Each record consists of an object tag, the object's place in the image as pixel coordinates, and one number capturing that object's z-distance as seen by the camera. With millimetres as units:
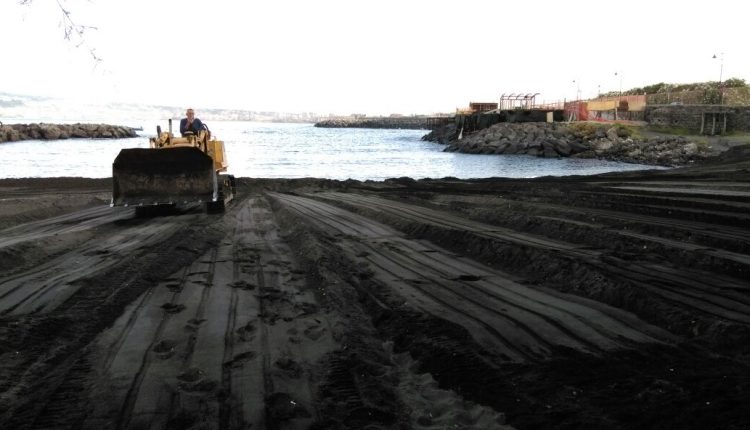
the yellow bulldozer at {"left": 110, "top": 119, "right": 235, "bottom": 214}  13195
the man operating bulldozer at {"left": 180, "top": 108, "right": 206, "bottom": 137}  14531
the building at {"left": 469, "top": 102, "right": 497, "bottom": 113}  82188
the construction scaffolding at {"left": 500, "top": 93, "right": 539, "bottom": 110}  75812
